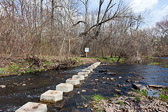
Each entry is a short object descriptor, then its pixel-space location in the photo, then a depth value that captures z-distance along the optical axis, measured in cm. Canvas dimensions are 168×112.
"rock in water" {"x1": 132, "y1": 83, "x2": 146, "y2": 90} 433
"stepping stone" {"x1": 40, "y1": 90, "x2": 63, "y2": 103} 313
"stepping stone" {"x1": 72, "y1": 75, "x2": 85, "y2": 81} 540
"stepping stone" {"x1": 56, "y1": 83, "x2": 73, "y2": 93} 389
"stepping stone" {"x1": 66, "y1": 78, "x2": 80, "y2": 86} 464
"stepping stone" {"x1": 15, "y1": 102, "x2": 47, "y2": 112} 244
